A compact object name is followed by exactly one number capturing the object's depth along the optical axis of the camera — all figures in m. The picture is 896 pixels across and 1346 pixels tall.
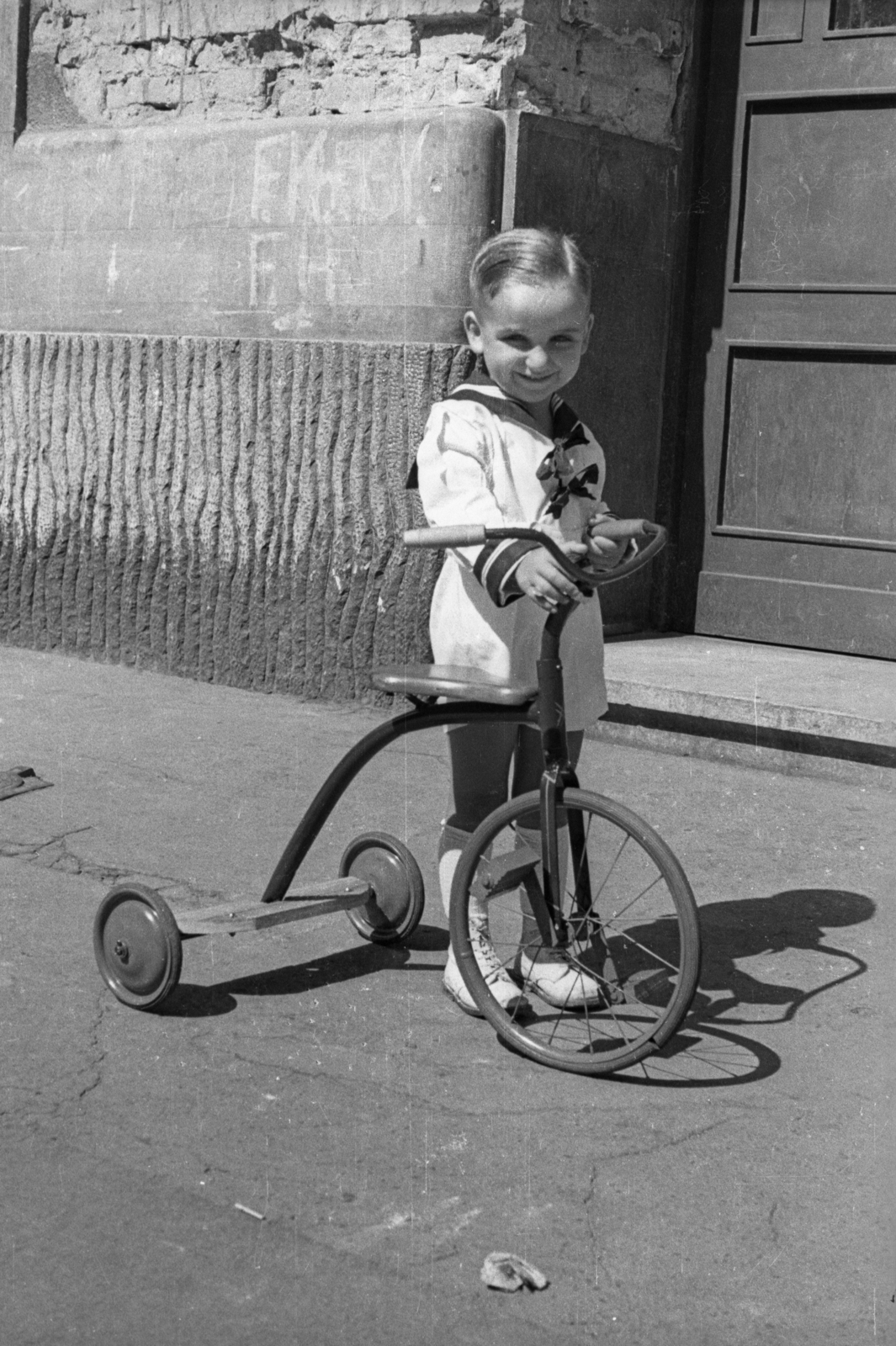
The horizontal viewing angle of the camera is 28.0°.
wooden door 6.33
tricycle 3.17
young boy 3.38
